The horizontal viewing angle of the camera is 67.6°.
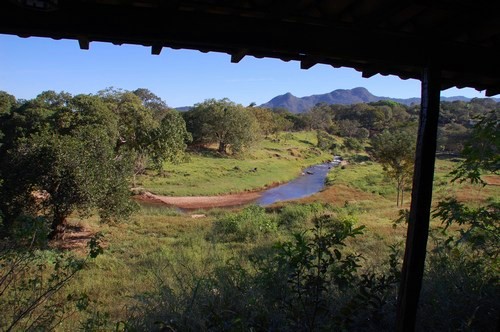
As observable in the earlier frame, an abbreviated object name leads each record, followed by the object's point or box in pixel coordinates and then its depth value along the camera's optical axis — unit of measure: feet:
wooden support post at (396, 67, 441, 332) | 10.19
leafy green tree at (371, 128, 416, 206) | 74.69
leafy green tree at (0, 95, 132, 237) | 47.29
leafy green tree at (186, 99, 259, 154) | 153.38
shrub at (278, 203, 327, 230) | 58.23
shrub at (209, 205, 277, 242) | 51.49
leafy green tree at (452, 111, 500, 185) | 13.83
